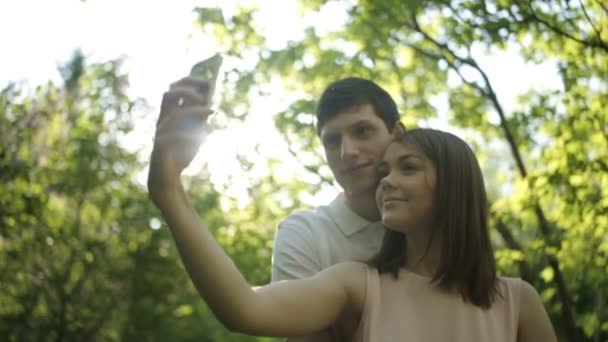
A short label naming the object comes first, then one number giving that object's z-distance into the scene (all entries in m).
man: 2.69
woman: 2.04
